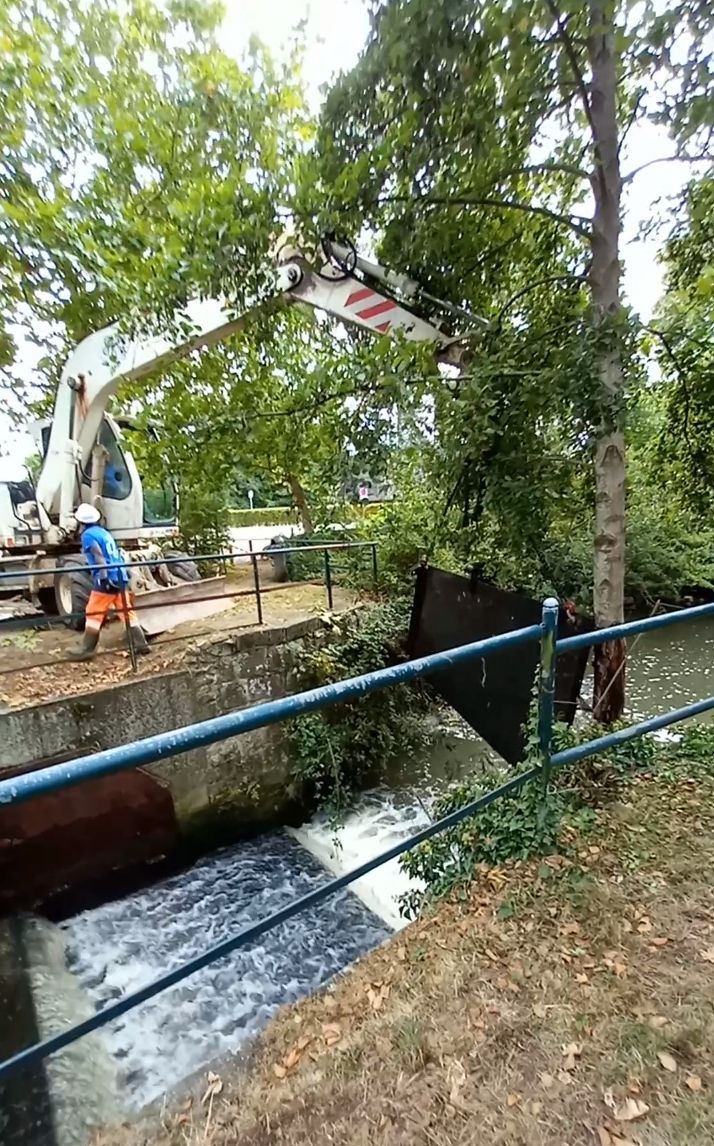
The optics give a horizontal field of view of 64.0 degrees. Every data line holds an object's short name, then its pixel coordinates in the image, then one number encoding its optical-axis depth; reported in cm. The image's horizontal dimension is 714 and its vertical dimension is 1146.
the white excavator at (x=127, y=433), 495
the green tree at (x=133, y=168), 414
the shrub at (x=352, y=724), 596
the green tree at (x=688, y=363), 400
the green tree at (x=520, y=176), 325
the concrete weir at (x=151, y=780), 470
